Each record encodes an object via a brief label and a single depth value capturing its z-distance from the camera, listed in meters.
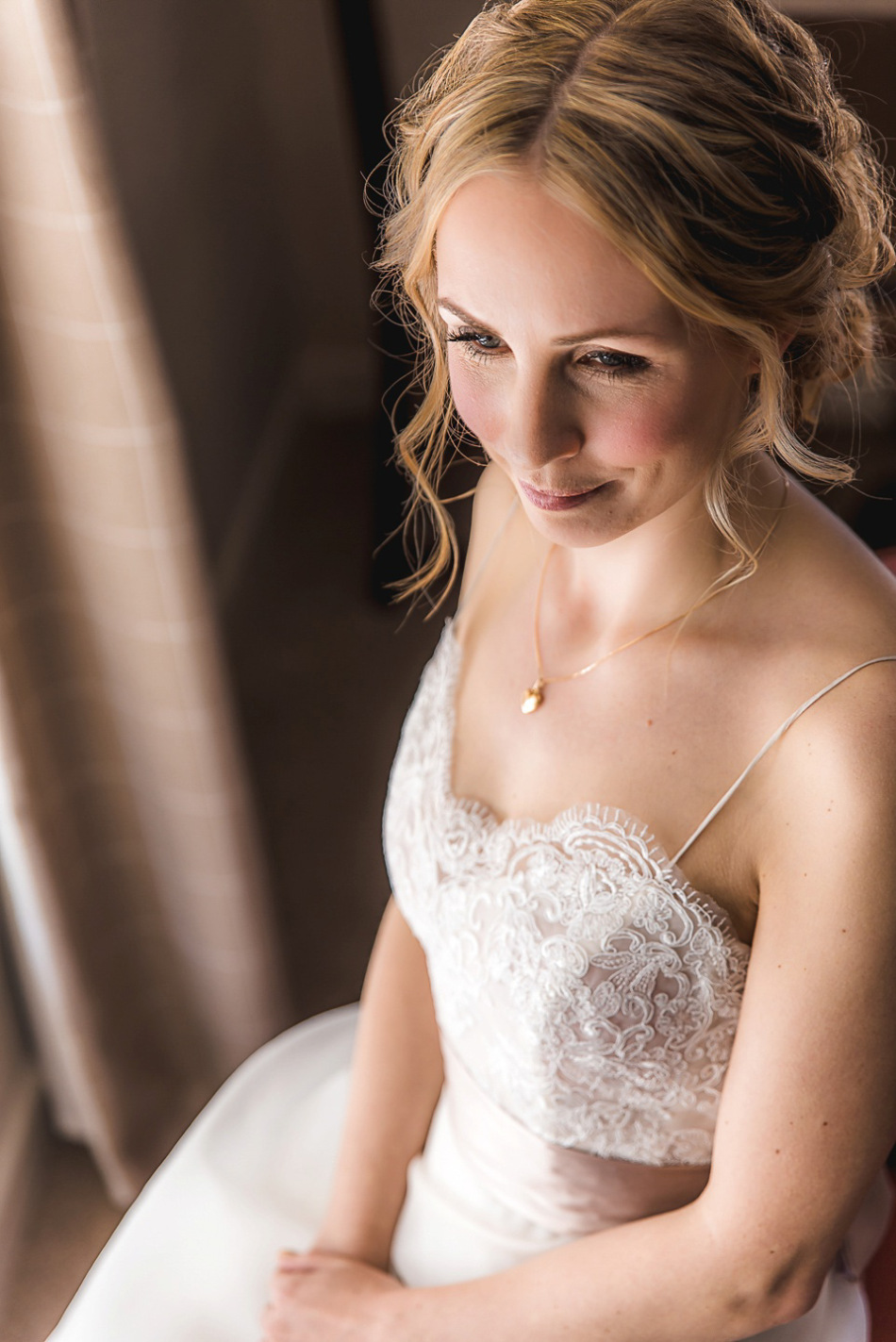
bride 0.72
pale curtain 1.20
